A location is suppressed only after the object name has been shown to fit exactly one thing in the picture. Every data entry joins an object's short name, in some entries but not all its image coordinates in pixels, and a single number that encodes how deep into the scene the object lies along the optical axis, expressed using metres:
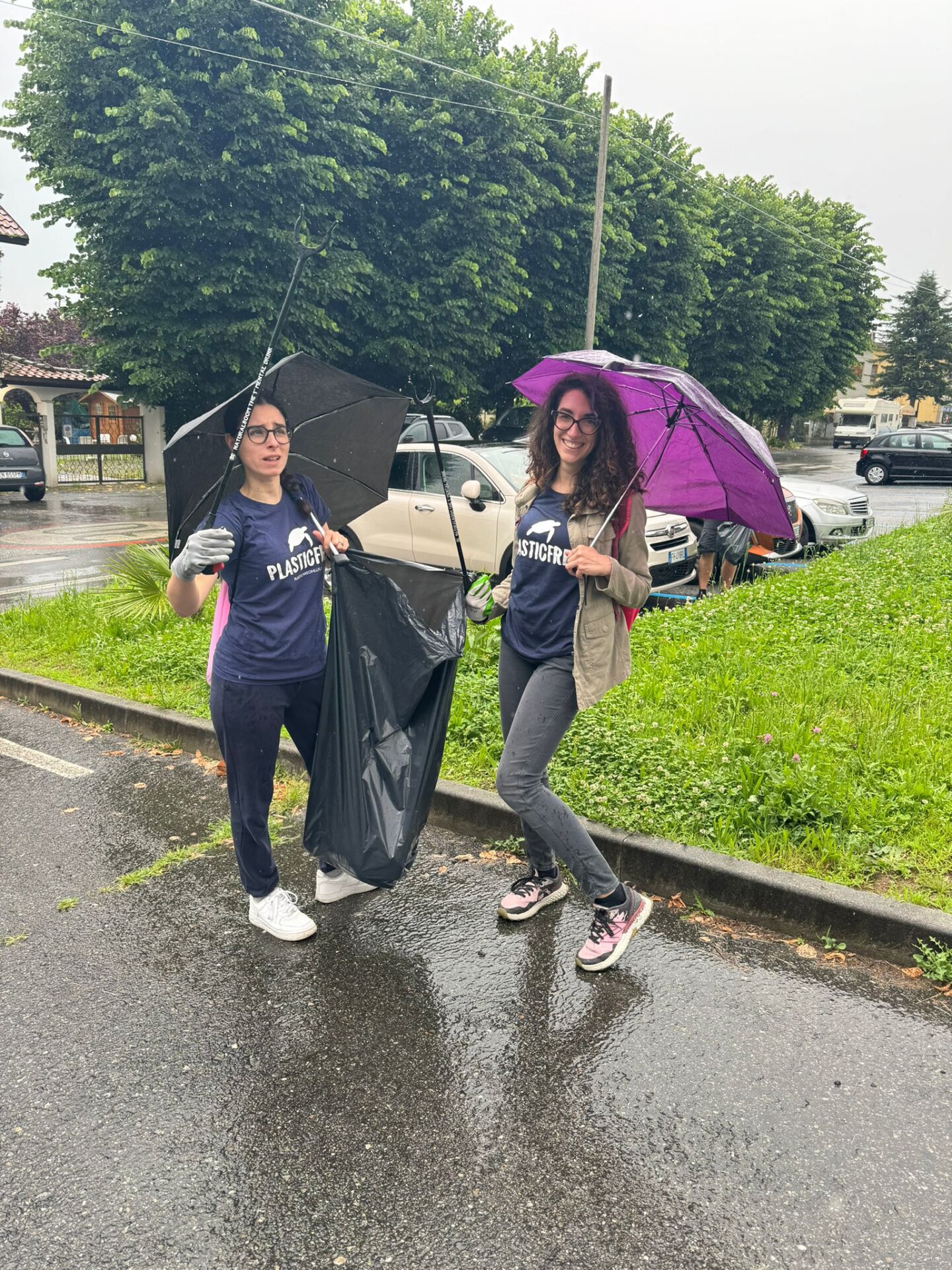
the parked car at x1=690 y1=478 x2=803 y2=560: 10.95
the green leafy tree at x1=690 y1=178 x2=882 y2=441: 33.53
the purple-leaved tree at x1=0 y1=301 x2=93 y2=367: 47.50
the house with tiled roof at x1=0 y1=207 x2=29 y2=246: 20.94
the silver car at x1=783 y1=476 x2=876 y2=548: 12.45
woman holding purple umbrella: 3.11
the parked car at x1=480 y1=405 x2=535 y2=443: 26.36
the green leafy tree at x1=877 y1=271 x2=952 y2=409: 73.81
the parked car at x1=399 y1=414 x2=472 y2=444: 15.72
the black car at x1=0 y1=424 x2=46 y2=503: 21.59
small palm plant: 7.80
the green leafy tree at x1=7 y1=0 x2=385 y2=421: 16.36
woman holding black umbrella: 3.15
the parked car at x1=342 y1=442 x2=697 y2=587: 9.39
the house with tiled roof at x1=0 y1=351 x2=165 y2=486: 28.05
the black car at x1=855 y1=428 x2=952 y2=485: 28.61
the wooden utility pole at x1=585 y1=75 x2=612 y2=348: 18.39
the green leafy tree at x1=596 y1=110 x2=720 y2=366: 25.70
